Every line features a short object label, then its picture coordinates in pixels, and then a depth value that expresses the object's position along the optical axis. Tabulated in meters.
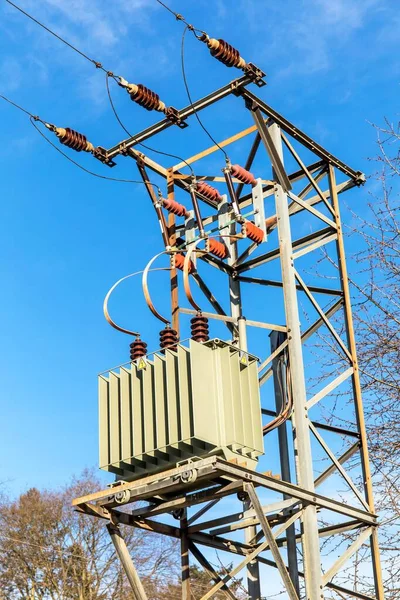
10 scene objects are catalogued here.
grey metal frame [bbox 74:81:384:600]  9.28
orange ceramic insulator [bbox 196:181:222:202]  11.76
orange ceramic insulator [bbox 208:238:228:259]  11.23
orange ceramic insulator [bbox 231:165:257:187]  11.25
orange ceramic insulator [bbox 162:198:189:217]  11.70
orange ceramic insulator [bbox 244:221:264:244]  11.03
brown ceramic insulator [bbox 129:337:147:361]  9.89
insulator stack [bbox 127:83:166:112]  11.00
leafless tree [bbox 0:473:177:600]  31.95
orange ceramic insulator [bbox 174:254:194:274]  11.24
